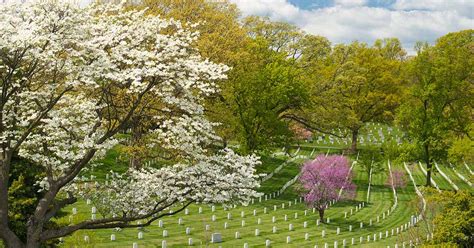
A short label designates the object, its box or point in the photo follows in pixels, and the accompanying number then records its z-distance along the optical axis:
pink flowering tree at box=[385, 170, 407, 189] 49.00
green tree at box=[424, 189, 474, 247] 20.59
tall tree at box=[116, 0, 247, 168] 38.28
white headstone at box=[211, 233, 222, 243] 27.84
